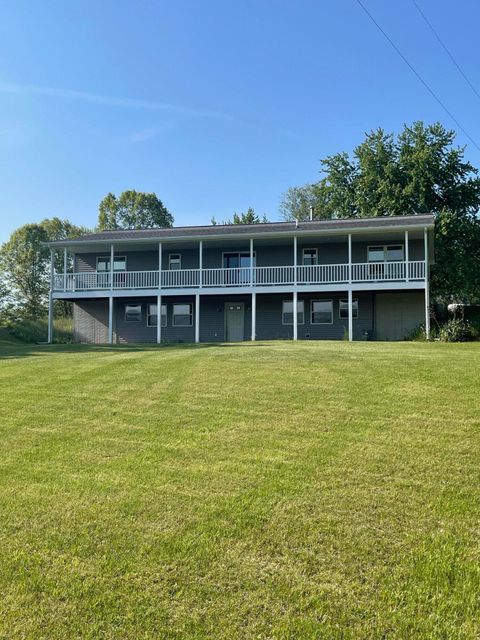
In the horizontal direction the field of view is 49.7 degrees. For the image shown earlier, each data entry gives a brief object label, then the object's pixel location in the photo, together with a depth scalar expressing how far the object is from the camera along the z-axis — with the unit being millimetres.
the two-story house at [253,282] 22578
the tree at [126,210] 53219
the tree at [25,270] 49781
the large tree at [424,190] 29781
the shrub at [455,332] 19234
